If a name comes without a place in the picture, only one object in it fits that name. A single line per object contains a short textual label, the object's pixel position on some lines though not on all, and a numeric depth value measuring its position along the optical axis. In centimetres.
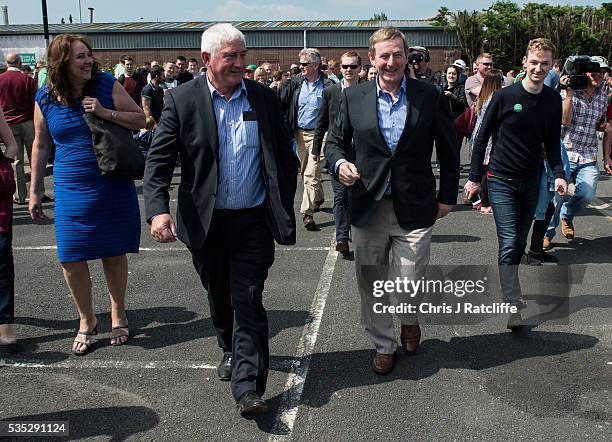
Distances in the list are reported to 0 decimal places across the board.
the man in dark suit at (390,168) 365
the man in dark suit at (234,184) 327
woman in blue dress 394
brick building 4272
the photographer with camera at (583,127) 622
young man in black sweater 440
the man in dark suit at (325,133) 639
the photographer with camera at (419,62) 866
